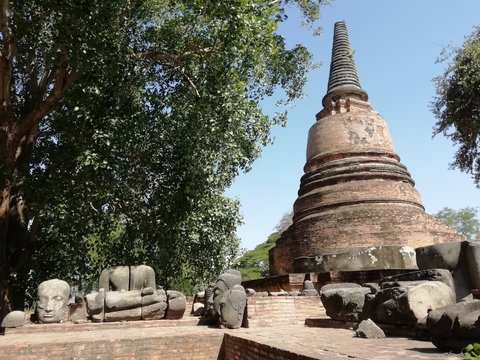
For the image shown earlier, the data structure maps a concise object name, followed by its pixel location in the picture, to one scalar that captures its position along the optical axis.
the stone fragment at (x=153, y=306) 8.15
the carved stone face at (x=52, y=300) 8.19
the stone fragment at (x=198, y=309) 9.85
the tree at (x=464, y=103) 15.25
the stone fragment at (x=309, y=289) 9.34
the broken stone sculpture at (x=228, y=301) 6.95
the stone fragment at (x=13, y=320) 7.24
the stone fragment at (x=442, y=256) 5.37
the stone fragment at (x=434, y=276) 4.93
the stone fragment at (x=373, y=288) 6.09
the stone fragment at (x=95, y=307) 7.97
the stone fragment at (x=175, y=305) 8.37
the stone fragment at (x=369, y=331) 4.46
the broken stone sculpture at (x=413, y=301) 4.39
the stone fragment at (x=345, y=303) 5.94
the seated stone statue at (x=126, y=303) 8.03
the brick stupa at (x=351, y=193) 12.96
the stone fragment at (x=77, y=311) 9.10
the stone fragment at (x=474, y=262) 5.05
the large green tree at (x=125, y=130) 8.70
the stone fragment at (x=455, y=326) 3.08
